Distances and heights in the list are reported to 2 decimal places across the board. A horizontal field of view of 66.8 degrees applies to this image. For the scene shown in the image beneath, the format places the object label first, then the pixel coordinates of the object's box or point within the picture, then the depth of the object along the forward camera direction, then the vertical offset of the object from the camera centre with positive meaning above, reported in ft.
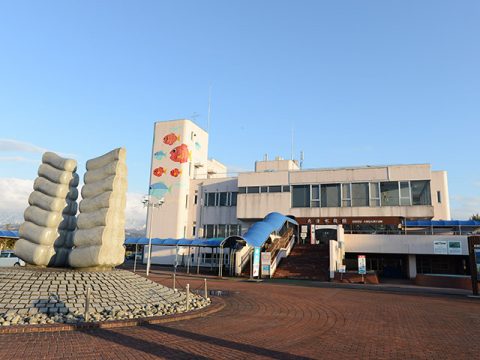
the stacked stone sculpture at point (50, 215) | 51.42 +4.42
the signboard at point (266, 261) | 96.73 -2.47
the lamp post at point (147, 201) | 114.01 +14.73
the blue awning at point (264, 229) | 100.12 +6.86
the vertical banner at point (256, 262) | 95.41 -2.76
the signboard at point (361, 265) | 92.22 -2.74
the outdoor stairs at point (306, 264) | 101.60 -3.42
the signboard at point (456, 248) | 105.19 +2.42
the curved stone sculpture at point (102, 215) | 49.93 +4.50
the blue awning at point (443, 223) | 120.67 +11.01
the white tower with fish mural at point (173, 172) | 160.35 +34.36
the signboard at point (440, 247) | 105.91 +2.60
